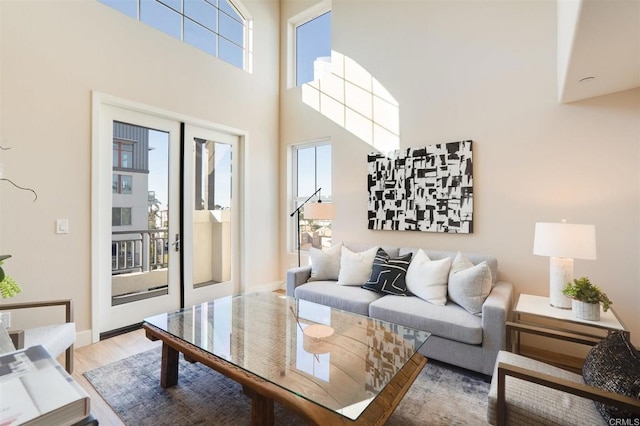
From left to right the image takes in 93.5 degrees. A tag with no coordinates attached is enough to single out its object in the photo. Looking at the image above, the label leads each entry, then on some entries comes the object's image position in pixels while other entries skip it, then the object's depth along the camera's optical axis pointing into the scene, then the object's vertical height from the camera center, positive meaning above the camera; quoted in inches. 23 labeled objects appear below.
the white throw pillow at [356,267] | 127.4 -22.0
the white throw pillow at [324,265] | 136.5 -22.6
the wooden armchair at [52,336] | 68.6 -29.8
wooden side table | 73.9 -28.5
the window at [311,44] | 174.1 +102.8
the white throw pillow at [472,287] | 94.5 -22.9
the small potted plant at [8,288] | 70.2 -16.7
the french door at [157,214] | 117.0 +1.0
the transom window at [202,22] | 126.9 +92.5
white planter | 78.5 -25.2
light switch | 103.5 -3.3
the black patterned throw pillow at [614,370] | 47.4 -26.7
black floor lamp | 141.7 +2.2
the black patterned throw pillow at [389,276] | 115.0 -23.6
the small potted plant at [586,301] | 78.5 -22.5
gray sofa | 85.7 -32.4
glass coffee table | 53.0 -31.0
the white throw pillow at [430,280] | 105.3 -23.3
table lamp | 82.7 -9.4
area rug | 71.1 -47.7
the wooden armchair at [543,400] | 48.6 -33.8
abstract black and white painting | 122.3 +11.7
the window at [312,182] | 169.5 +19.6
